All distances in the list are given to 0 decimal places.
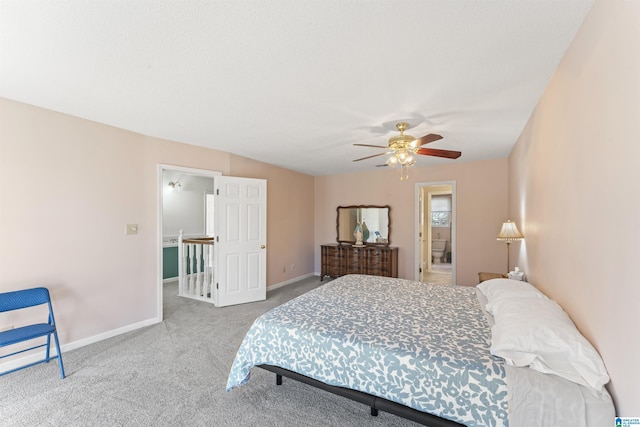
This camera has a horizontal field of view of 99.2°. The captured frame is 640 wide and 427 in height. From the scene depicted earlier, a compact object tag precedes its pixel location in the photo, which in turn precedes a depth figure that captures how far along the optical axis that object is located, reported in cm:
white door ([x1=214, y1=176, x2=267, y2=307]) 418
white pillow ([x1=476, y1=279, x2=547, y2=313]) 195
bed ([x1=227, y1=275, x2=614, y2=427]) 128
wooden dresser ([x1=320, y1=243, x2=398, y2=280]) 534
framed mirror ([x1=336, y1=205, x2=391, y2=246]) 571
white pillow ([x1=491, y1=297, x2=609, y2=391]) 126
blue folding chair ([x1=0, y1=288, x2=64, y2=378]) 216
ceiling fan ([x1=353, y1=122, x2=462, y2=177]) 278
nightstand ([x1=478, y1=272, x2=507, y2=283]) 362
